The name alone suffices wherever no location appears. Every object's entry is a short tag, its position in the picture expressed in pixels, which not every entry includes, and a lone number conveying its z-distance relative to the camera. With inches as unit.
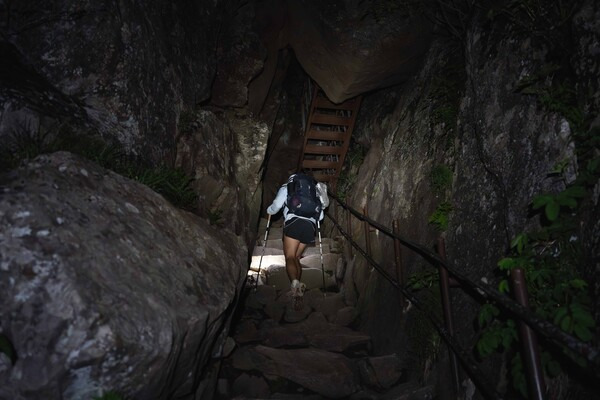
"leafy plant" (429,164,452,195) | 184.9
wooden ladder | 373.1
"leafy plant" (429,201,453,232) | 173.6
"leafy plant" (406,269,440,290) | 163.8
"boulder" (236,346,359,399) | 151.1
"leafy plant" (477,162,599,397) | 87.4
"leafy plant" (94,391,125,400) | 78.0
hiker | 257.9
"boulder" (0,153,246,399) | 74.4
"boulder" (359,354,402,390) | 159.2
